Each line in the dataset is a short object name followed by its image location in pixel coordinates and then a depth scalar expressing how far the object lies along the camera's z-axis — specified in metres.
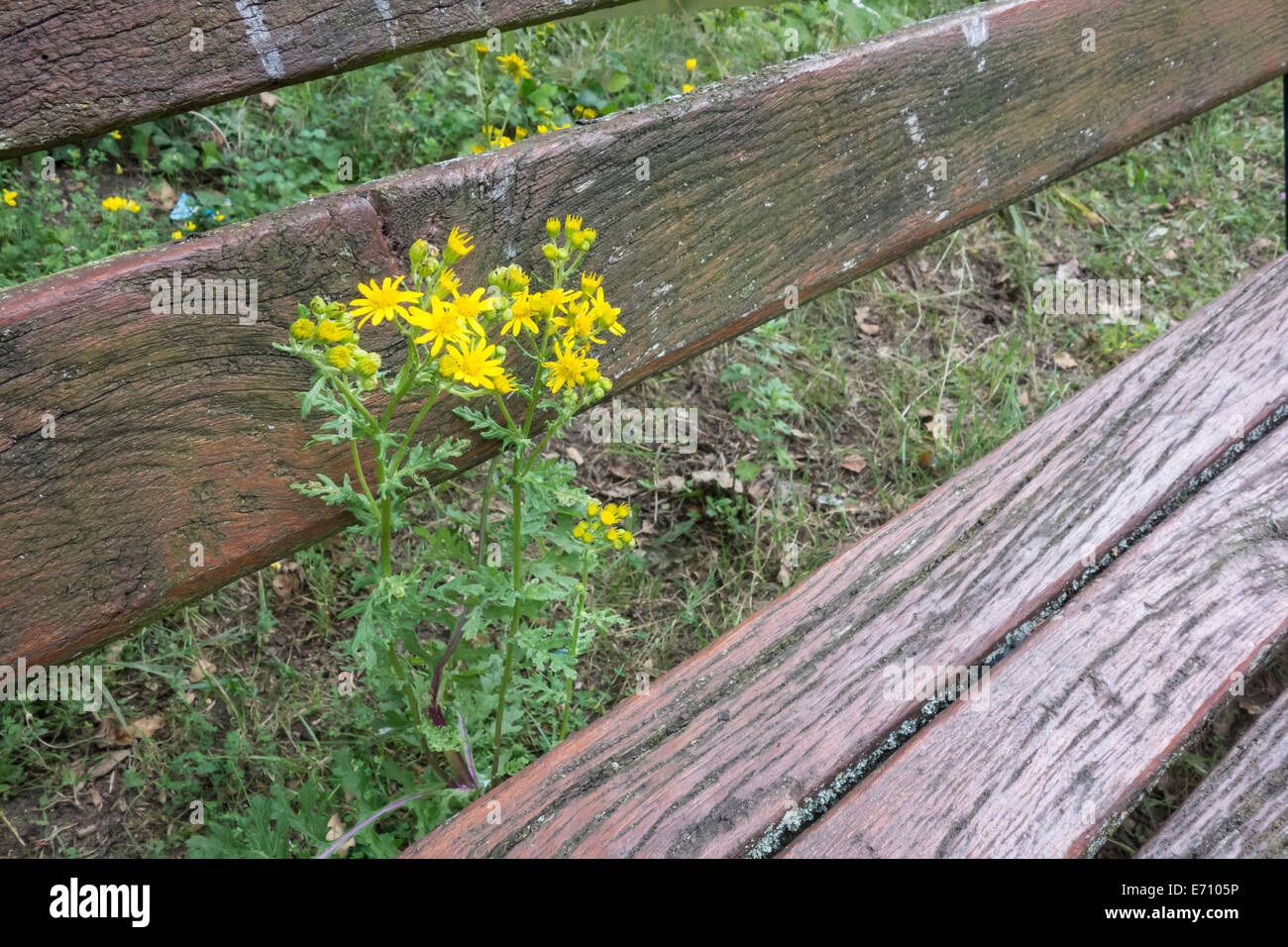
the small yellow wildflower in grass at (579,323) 0.38
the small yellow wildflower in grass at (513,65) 0.77
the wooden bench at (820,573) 0.32
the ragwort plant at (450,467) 0.34
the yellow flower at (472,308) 0.34
